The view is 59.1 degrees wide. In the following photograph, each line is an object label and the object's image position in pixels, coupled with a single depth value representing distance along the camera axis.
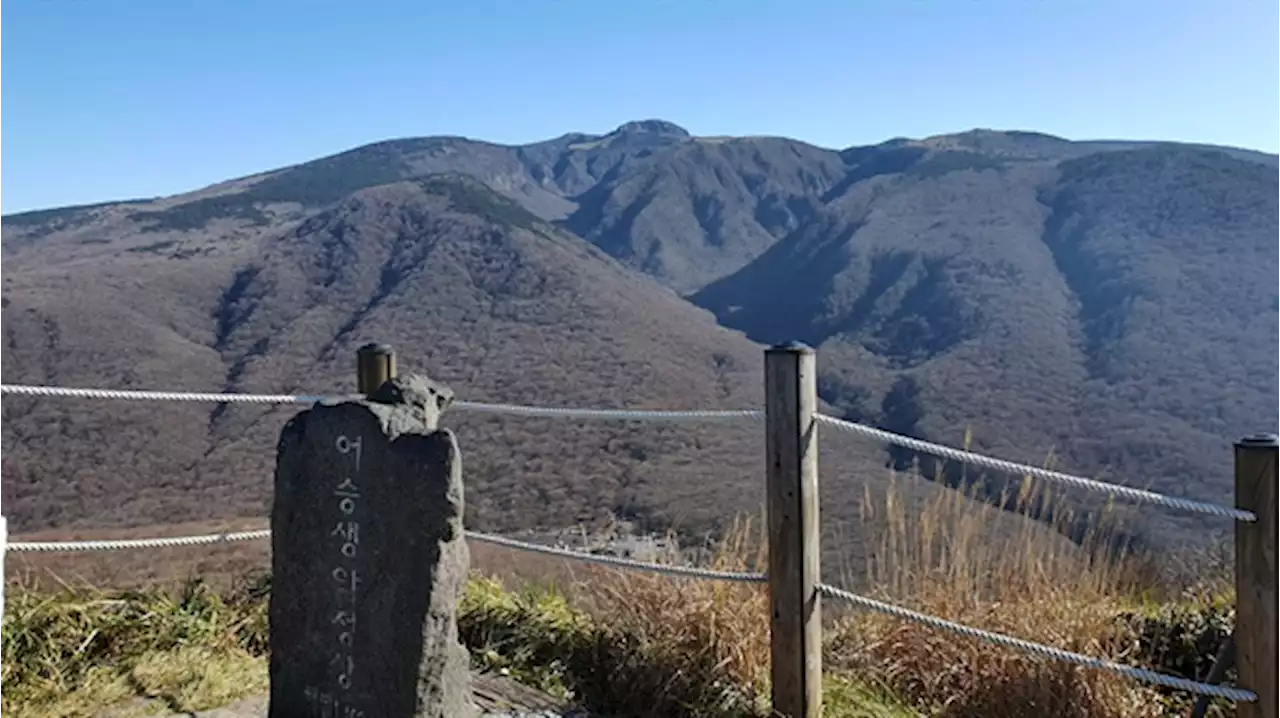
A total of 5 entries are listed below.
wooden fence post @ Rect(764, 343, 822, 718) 3.72
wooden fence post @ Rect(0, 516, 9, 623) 3.92
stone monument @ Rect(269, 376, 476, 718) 3.18
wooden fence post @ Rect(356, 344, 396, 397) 4.80
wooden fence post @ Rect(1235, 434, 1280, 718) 2.94
